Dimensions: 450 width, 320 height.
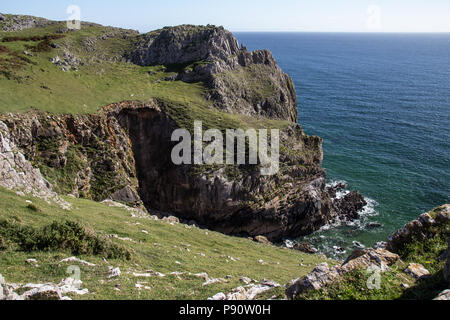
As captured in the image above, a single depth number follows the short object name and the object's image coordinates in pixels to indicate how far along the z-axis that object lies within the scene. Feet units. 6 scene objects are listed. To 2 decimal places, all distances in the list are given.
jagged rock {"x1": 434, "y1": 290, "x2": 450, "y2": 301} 32.33
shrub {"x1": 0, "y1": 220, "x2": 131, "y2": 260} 63.93
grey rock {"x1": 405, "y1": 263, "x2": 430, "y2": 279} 47.09
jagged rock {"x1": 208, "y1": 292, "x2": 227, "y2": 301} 49.21
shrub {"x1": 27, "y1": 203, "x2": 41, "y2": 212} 83.04
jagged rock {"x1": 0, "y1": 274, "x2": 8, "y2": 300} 37.10
